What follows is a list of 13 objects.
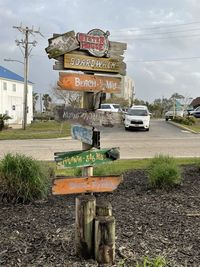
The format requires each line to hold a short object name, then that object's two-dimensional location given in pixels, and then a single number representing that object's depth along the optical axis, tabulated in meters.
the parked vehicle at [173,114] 31.53
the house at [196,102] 61.04
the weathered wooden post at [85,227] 2.56
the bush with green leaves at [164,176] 4.58
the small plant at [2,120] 22.47
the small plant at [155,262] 2.27
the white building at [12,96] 35.75
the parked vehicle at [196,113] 33.02
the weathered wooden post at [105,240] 2.49
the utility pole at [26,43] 25.06
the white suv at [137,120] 20.03
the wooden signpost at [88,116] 2.58
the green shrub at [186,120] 24.49
